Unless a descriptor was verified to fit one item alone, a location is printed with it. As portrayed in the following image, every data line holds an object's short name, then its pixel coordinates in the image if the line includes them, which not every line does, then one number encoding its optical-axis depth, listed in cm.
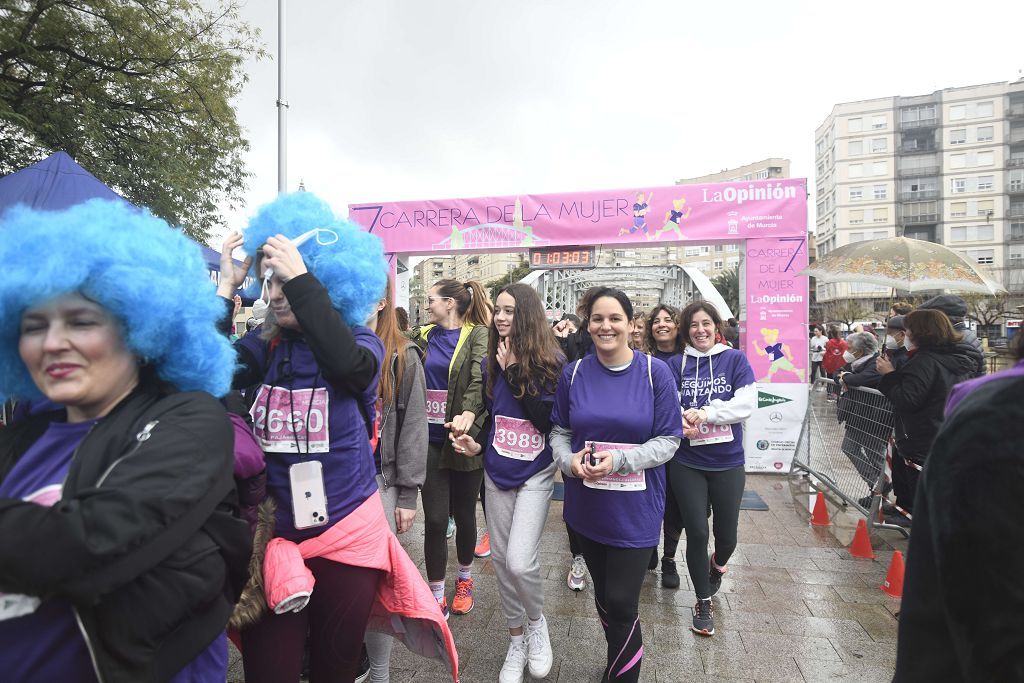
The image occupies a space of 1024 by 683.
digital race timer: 758
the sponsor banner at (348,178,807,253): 694
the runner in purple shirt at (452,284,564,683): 284
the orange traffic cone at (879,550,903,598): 374
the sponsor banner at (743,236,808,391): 691
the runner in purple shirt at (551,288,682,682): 249
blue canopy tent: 415
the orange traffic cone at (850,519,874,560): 443
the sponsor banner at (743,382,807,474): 699
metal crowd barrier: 489
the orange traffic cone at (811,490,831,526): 524
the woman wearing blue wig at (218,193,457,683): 166
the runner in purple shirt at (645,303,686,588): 402
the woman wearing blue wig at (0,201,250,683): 99
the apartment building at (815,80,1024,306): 6053
